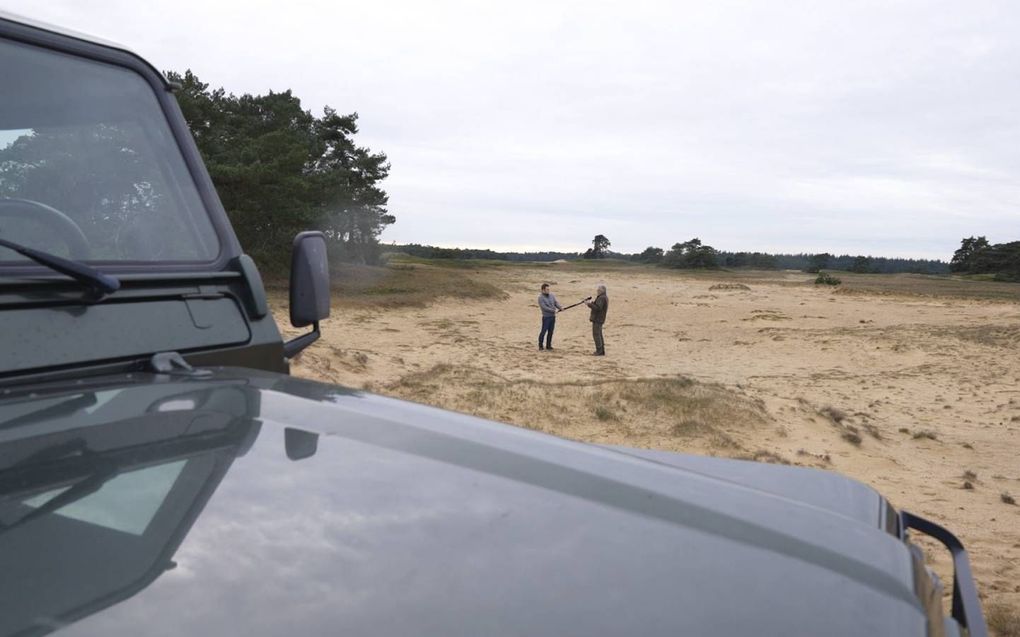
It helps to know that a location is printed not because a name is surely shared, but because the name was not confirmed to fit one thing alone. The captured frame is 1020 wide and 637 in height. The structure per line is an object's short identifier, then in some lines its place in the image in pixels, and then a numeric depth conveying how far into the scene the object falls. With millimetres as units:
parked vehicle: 874
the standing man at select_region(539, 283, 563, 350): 18000
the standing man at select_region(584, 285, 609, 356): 17438
